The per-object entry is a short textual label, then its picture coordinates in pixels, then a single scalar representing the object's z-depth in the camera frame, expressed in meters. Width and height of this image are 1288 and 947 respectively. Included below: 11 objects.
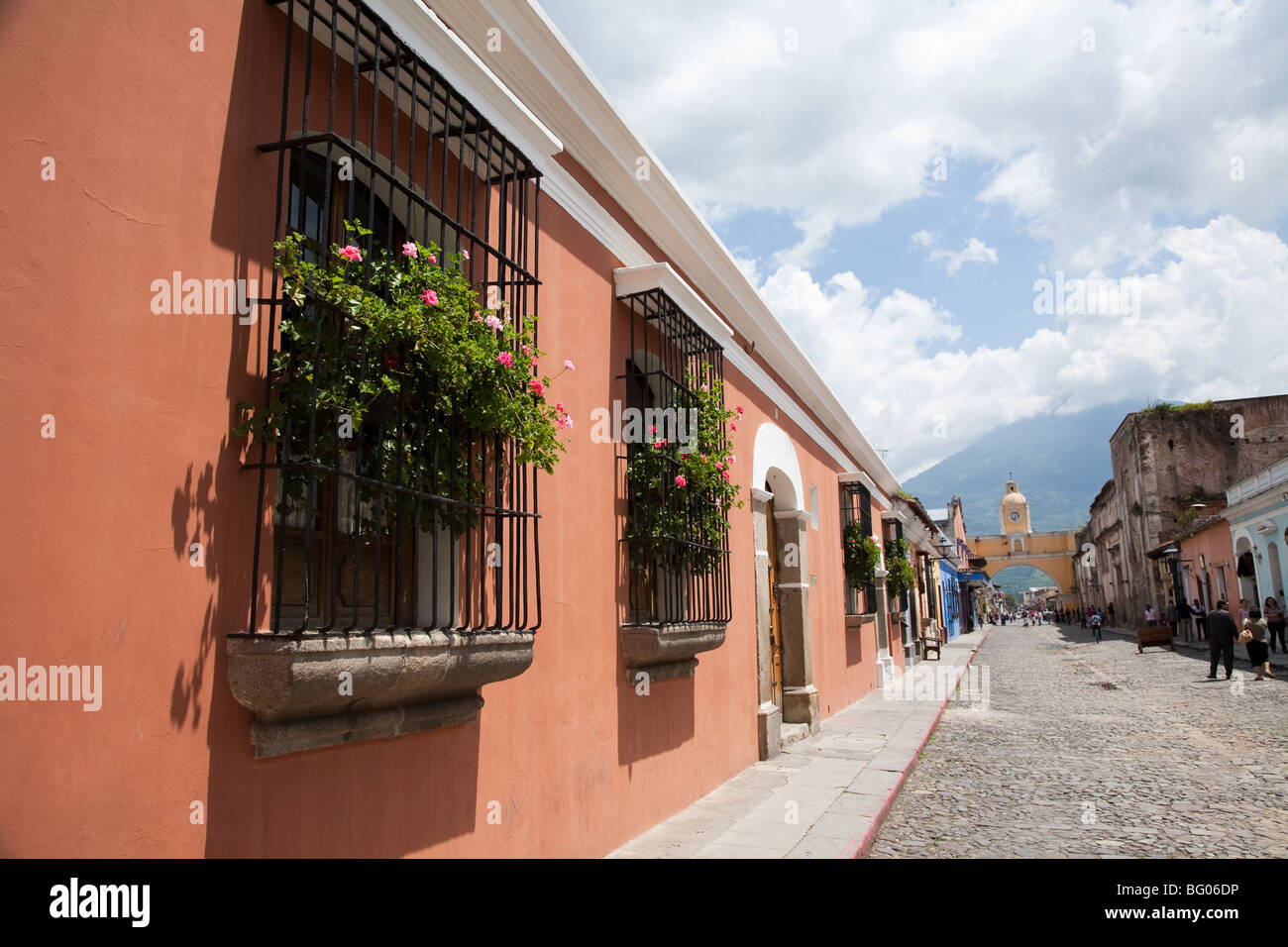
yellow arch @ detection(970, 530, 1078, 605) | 58.34
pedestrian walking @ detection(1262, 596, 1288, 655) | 17.72
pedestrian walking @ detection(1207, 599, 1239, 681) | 13.31
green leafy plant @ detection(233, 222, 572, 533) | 2.61
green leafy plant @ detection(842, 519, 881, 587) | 12.45
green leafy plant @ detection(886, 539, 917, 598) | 16.31
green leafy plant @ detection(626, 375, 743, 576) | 5.24
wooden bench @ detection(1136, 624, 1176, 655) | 21.83
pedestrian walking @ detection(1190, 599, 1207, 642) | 23.47
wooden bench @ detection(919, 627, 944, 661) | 20.69
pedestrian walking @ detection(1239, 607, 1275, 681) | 13.12
